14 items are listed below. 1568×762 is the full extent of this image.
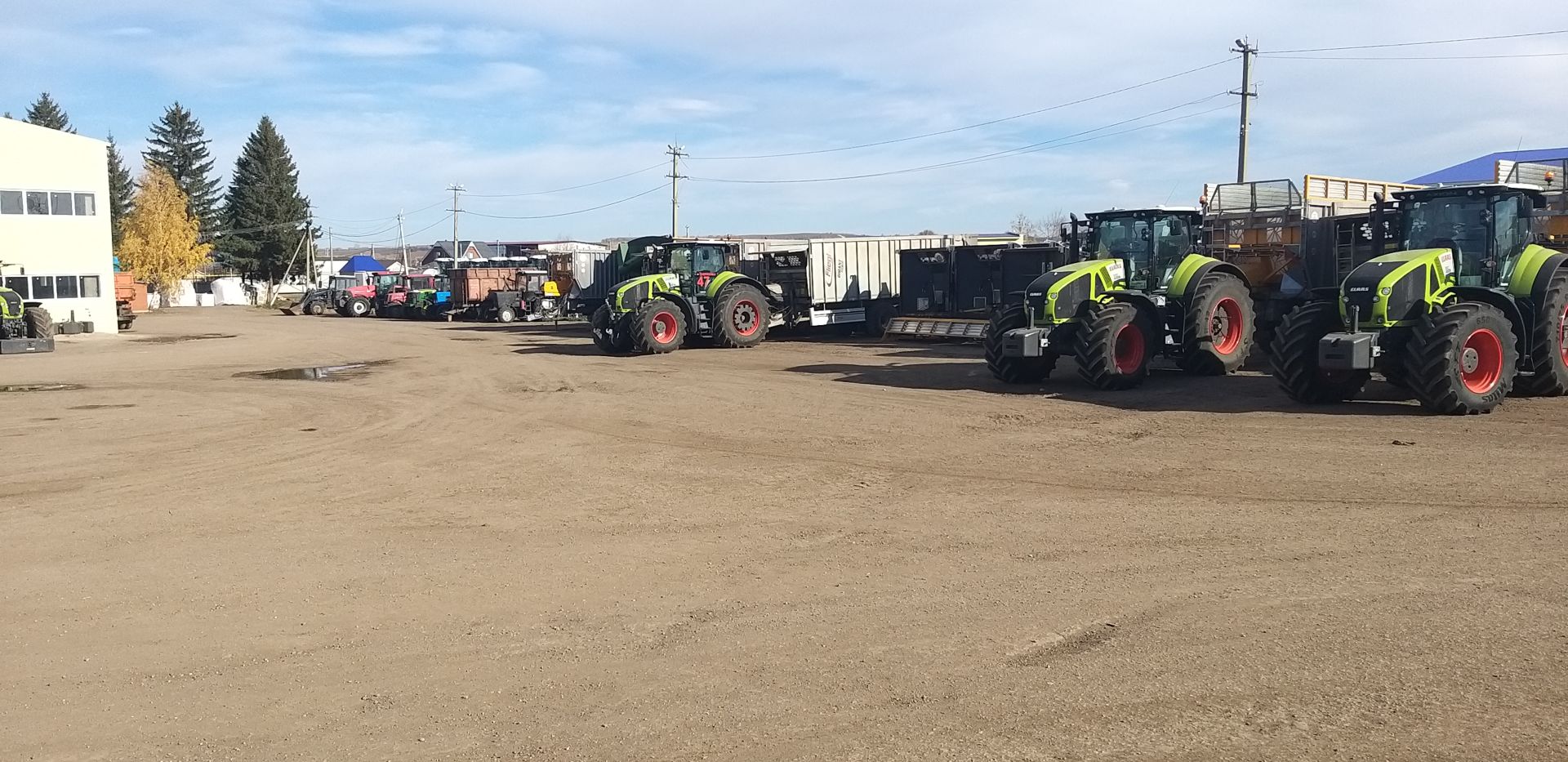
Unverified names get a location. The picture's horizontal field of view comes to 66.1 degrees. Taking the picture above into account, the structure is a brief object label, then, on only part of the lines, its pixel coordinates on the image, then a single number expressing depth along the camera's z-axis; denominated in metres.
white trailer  26.83
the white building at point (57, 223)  35.72
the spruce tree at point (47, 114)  78.78
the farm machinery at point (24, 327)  26.61
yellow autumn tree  64.25
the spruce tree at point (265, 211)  73.31
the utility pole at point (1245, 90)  31.14
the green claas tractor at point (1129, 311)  14.84
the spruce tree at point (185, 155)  80.19
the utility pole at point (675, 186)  57.47
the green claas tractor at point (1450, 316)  11.86
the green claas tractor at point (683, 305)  23.48
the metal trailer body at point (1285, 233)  17.67
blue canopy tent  79.62
